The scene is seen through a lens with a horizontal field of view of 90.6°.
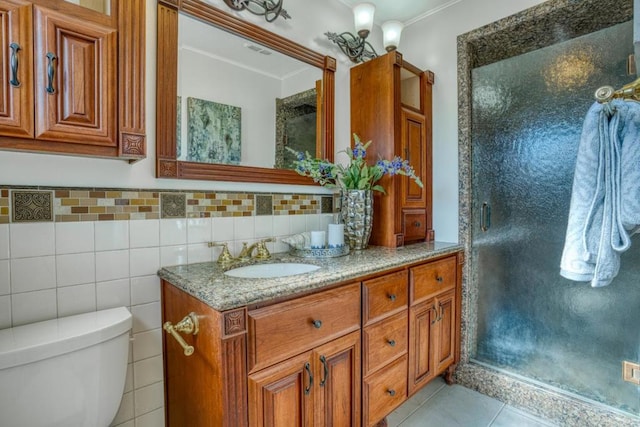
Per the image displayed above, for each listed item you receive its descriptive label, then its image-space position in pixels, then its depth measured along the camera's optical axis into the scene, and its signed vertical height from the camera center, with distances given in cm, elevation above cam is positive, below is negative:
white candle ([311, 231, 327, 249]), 163 -14
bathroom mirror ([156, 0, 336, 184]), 135 +57
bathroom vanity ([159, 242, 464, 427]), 94 -48
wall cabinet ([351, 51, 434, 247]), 192 +51
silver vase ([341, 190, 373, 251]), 181 -3
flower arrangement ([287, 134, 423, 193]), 176 +24
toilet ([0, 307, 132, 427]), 86 -47
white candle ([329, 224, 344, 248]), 169 -12
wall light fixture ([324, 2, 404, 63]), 188 +111
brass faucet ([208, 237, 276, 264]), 146 -19
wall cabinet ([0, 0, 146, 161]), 86 +40
